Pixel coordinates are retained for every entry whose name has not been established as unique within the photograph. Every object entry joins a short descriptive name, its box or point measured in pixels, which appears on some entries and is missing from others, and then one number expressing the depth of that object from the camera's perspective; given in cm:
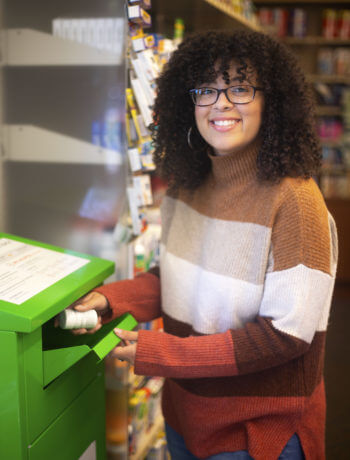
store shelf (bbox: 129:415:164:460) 206
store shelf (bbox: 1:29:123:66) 174
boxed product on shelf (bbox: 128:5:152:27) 157
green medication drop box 99
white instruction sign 104
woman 113
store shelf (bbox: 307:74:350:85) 503
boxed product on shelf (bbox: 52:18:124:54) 167
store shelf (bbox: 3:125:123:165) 182
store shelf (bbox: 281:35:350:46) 501
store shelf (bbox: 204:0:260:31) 227
